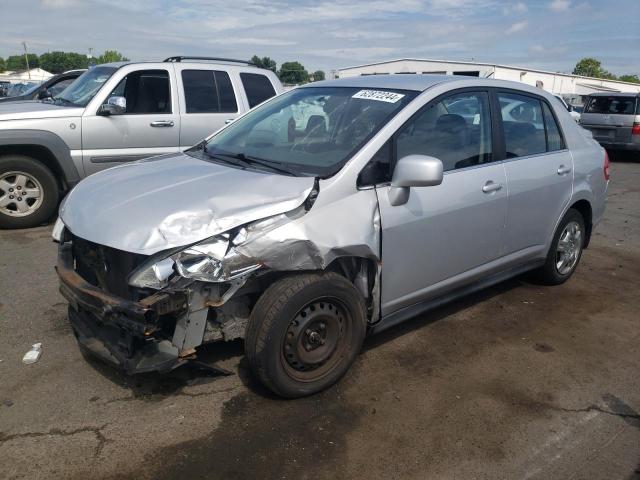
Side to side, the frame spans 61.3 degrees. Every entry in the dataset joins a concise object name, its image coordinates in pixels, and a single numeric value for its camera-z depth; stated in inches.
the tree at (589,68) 4197.8
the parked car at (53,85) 354.0
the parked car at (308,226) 106.8
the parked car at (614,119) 545.0
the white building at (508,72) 1395.2
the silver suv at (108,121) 243.3
